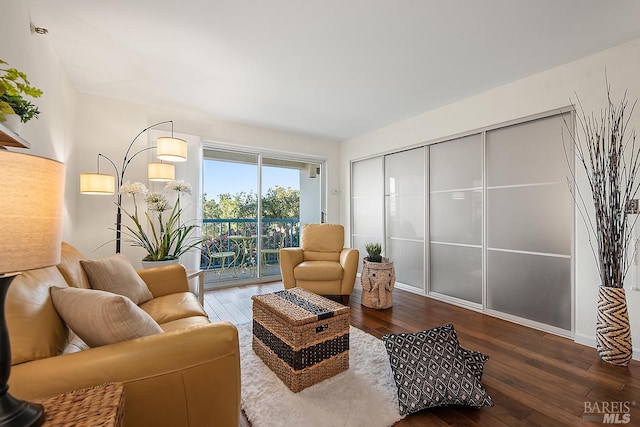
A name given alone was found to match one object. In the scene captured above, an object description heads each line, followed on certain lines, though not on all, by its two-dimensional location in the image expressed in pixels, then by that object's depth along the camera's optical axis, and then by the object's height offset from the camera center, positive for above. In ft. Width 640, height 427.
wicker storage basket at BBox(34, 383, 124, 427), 2.55 -1.81
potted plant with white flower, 9.82 -0.30
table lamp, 2.17 -0.07
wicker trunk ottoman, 5.69 -2.49
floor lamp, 8.79 +1.60
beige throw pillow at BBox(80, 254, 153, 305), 5.85 -1.27
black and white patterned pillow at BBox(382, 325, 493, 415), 5.26 -2.92
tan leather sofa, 3.09 -1.68
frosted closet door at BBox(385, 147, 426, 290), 13.07 +0.39
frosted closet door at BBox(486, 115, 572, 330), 8.68 -0.01
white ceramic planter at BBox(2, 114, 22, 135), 3.80 +1.30
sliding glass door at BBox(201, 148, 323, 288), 14.49 +0.45
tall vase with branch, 6.90 +0.25
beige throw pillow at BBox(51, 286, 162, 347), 3.53 -1.24
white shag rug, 4.96 -3.39
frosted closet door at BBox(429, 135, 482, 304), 10.86 +0.16
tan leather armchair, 11.18 -1.95
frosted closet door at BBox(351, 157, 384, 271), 15.16 +1.06
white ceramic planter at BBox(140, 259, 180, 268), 9.53 -1.48
